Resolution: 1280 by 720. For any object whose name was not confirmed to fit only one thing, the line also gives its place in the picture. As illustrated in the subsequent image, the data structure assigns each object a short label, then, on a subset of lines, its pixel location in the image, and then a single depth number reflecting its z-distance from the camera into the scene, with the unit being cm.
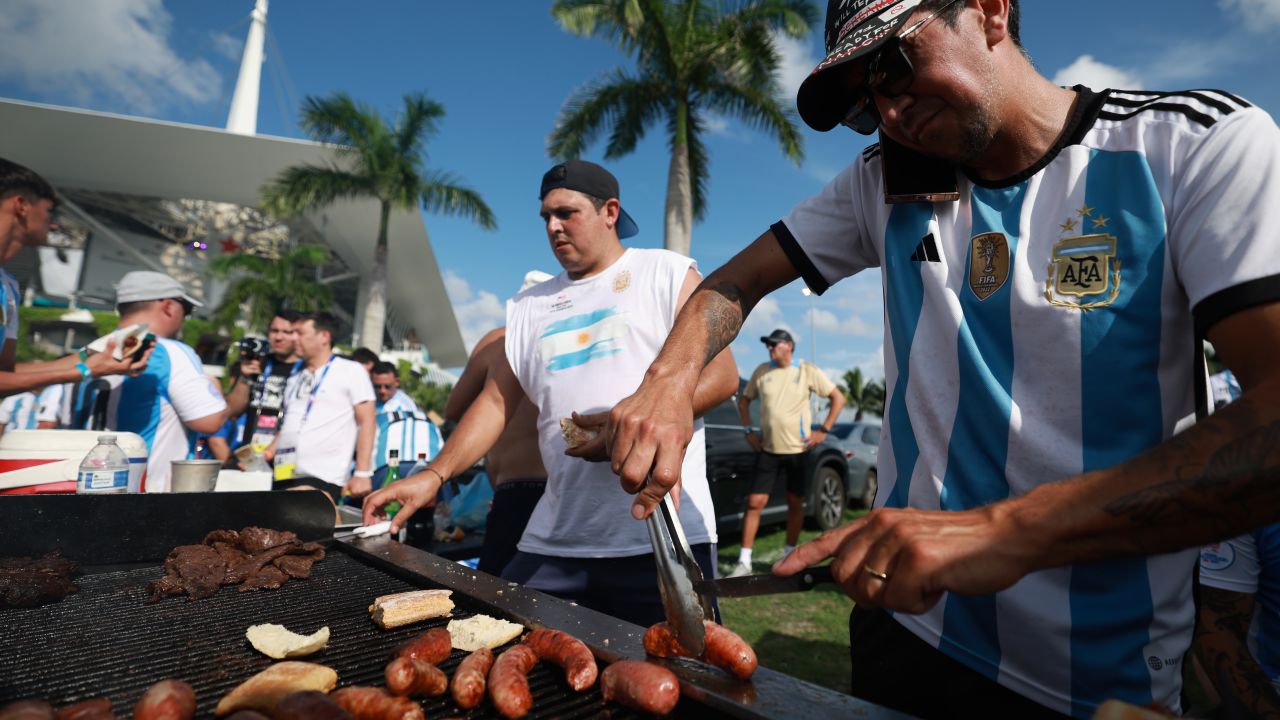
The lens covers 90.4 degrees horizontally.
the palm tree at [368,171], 2097
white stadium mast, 4234
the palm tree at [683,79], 1400
